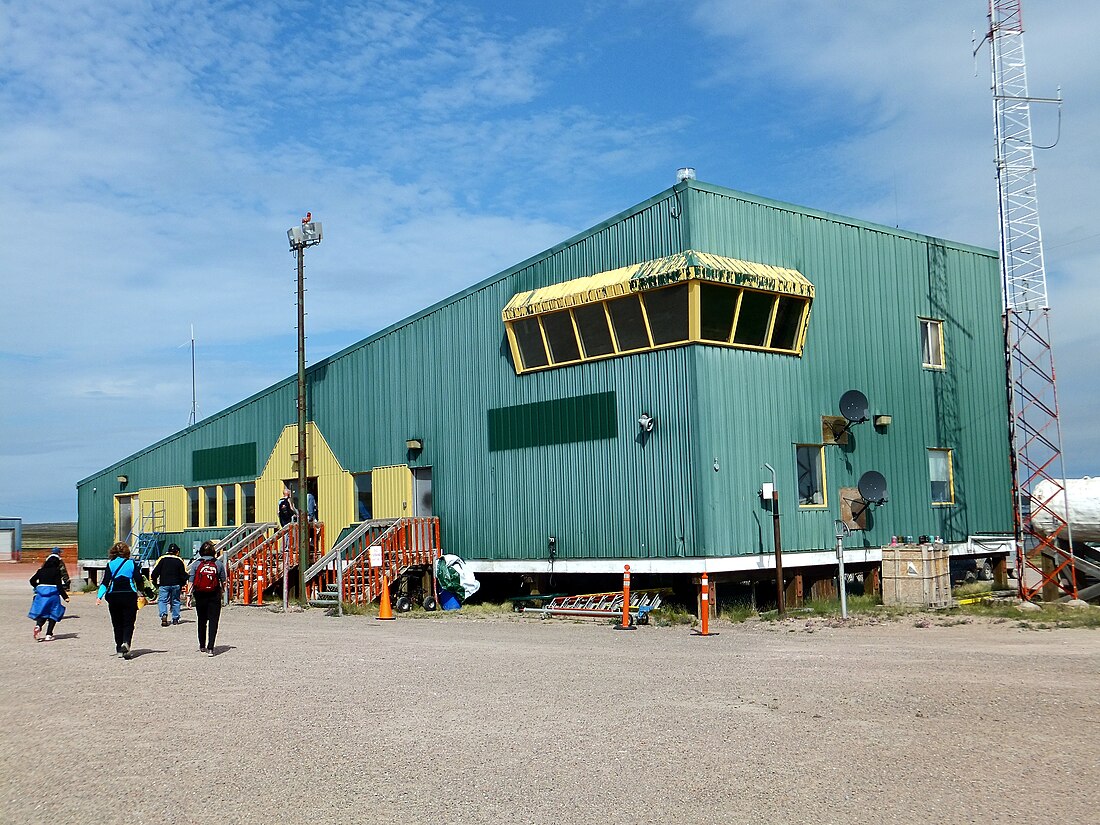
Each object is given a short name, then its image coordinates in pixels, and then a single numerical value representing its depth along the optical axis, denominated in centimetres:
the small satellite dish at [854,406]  2398
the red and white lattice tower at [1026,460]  2434
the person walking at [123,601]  1619
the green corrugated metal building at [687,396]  2217
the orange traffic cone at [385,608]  2370
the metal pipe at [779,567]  2148
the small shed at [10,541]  7131
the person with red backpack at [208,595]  1664
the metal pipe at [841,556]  2002
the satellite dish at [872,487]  2412
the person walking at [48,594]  1928
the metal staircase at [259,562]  2880
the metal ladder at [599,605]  2250
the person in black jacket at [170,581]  2134
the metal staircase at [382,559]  2675
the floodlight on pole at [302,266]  3005
